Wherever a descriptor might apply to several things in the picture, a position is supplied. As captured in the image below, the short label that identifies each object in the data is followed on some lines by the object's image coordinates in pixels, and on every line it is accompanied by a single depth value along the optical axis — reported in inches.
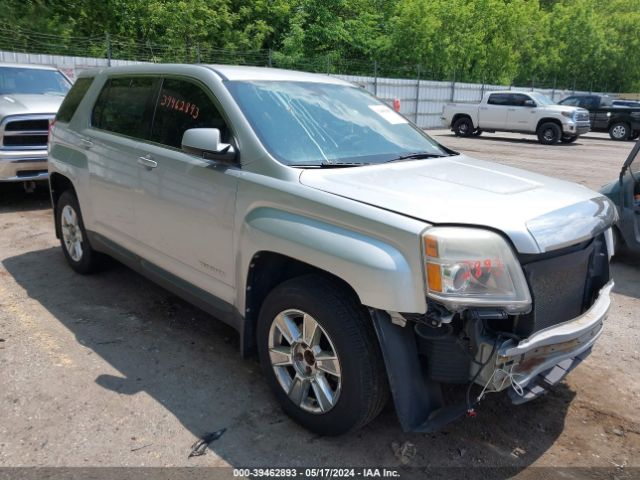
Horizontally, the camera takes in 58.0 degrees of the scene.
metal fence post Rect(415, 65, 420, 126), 1034.2
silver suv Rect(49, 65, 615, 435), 98.5
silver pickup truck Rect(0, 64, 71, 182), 304.8
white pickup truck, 830.5
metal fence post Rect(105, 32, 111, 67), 692.7
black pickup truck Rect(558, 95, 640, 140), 927.7
